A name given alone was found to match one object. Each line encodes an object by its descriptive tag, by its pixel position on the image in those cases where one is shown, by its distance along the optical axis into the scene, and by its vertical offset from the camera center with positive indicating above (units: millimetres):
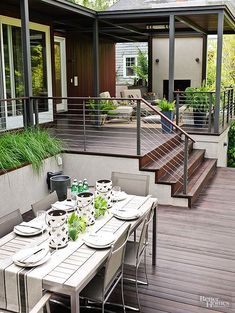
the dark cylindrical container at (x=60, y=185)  5949 -1377
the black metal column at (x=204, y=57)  13508 +1182
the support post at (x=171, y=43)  8973 +1099
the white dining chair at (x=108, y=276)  2916 -1403
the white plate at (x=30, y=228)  3213 -1109
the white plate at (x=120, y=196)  4082 -1078
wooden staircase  6449 -1378
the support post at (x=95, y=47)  9562 +1091
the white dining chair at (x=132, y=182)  4633 -1063
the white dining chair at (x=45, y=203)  3716 -1069
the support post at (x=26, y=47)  6641 +780
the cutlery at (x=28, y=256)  2717 -1131
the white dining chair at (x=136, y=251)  3518 -1495
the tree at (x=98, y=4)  28281 +6340
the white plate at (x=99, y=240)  3011 -1132
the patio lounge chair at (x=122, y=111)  10516 -494
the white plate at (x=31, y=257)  2708 -1134
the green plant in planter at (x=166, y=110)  8864 -406
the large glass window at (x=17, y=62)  8109 +668
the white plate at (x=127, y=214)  3617 -1115
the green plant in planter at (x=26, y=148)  5759 -859
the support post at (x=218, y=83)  8609 +186
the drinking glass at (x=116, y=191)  4113 -1030
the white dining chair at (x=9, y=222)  3334 -1106
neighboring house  19047 +1574
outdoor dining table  2549 -1193
